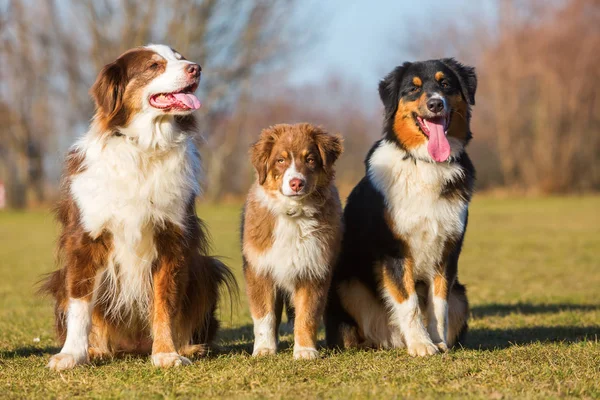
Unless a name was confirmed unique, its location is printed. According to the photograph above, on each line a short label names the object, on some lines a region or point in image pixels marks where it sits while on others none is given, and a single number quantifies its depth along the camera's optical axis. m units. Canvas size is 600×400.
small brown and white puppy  10.98
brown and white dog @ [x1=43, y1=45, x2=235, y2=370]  10.22
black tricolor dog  11.36
